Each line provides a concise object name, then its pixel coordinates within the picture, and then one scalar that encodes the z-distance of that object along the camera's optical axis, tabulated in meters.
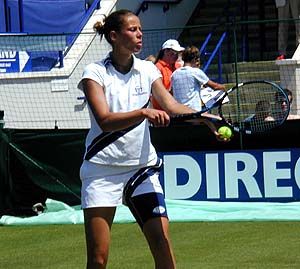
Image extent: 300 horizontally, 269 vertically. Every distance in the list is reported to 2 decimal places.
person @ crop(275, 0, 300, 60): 19.62
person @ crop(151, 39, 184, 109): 14.16
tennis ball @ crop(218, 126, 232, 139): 8.17
